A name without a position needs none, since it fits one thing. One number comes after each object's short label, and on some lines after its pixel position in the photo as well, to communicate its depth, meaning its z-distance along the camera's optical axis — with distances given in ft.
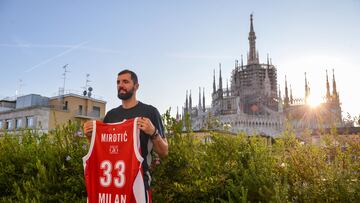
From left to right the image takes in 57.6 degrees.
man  11.64
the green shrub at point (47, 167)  16.05
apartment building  139.74
